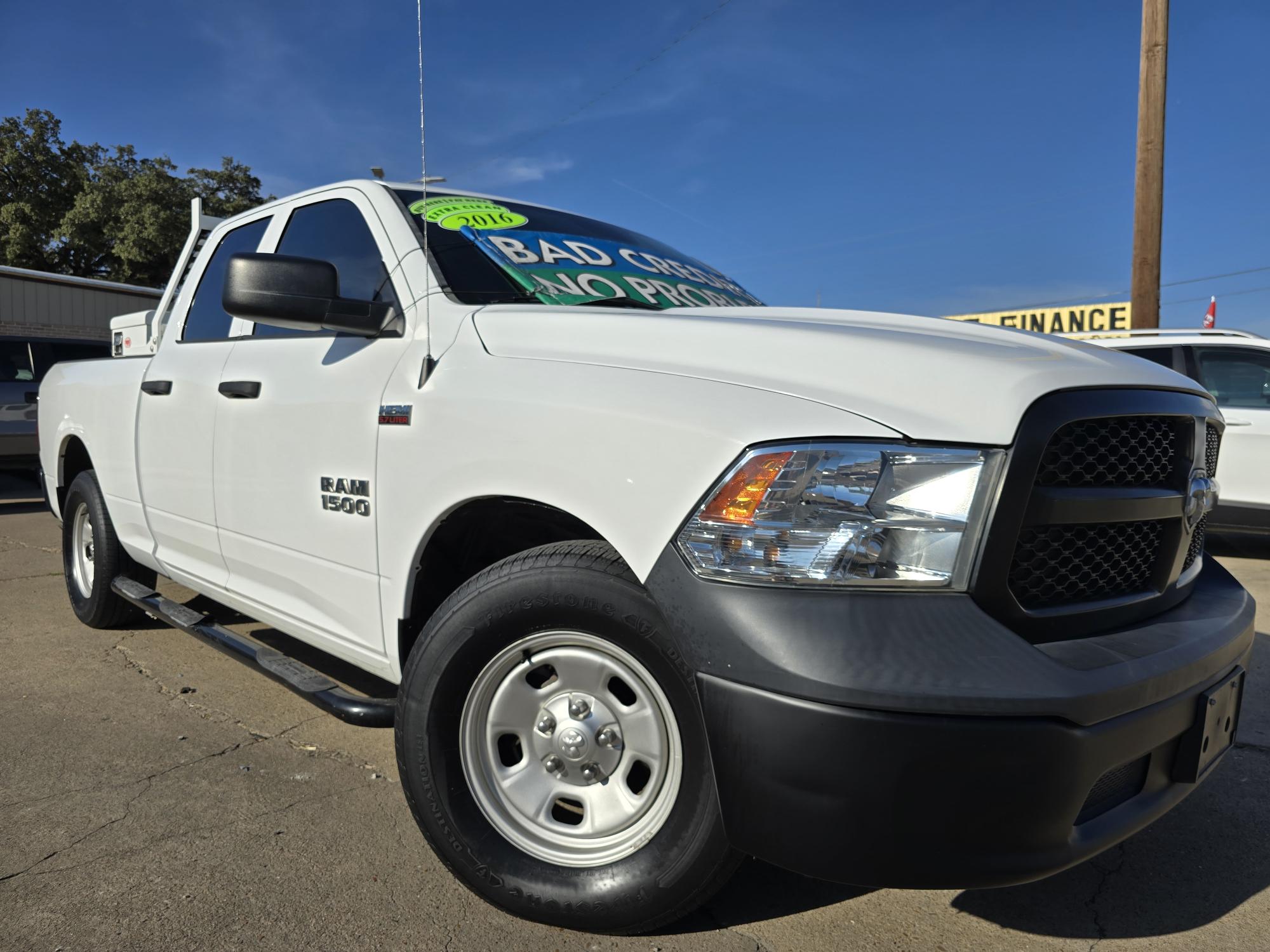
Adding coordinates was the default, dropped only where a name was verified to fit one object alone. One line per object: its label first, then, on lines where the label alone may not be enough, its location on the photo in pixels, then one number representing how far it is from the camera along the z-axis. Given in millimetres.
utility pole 9062
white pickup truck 1554
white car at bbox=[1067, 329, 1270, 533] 6750
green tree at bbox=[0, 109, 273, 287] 27312
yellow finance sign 30109
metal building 17000
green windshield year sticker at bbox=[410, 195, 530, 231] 2812
